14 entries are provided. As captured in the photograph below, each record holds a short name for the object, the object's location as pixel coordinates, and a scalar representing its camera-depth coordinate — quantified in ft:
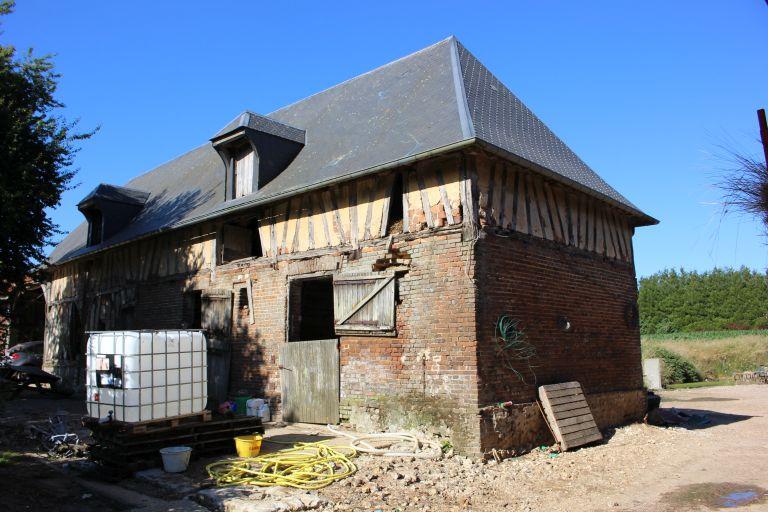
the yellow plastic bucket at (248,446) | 25.58
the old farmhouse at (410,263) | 27.89
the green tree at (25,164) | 39.52
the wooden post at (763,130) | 10.25
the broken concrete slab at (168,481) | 21.48
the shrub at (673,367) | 81.97
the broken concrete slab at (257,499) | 19.06
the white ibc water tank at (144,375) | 25.11
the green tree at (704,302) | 133.59
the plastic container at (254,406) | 35.24
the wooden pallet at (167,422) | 24.29
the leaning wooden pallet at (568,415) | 29.43
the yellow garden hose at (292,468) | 21.95
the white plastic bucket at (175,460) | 23.61
